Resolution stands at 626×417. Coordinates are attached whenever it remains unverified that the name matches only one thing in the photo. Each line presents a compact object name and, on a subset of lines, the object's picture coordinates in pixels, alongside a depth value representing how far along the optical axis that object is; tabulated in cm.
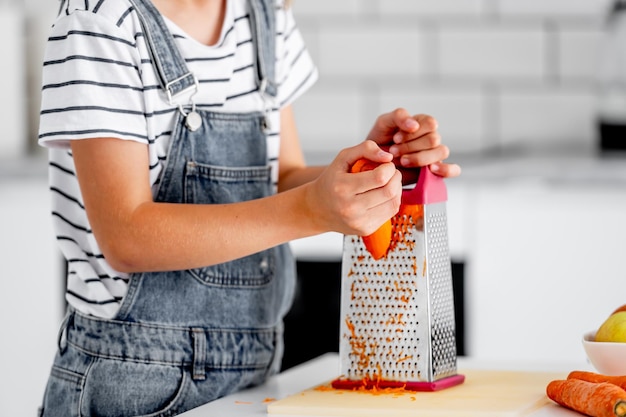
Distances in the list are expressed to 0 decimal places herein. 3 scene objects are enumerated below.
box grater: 175
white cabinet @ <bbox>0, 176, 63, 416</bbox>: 303
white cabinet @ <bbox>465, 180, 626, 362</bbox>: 283
